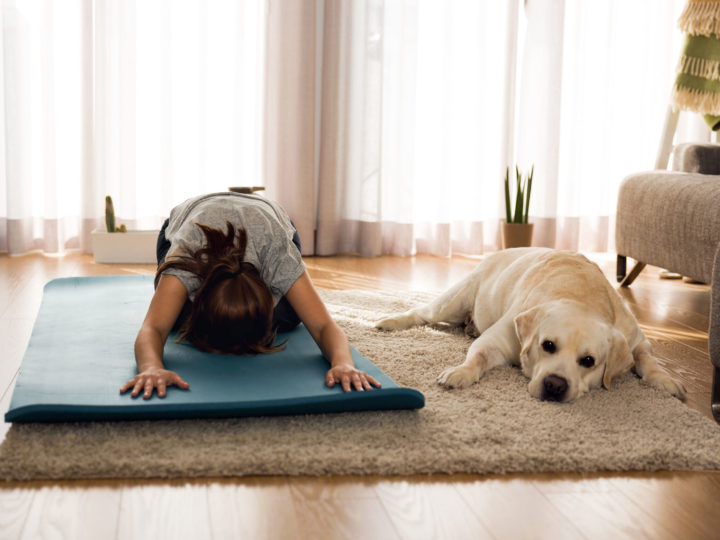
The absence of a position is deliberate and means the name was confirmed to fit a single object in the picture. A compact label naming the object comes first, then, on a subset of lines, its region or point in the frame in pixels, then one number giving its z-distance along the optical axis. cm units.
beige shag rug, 162
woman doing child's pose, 203
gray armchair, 311
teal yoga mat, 177
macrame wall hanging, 379
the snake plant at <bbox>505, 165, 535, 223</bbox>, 435
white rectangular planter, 418
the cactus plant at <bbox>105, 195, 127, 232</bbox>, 414
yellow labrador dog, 211
